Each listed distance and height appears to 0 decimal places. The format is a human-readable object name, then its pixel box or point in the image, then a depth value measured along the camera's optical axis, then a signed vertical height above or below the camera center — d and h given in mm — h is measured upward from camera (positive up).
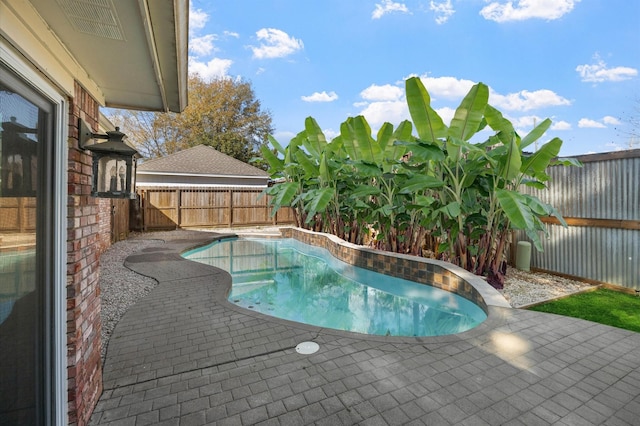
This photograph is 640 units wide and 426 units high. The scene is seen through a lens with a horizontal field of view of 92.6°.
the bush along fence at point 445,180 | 5262 +668
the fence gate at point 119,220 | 10351 -418
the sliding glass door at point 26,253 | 1370 -226
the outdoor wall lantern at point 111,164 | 2203 +357
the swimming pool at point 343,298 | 4695 -1670
